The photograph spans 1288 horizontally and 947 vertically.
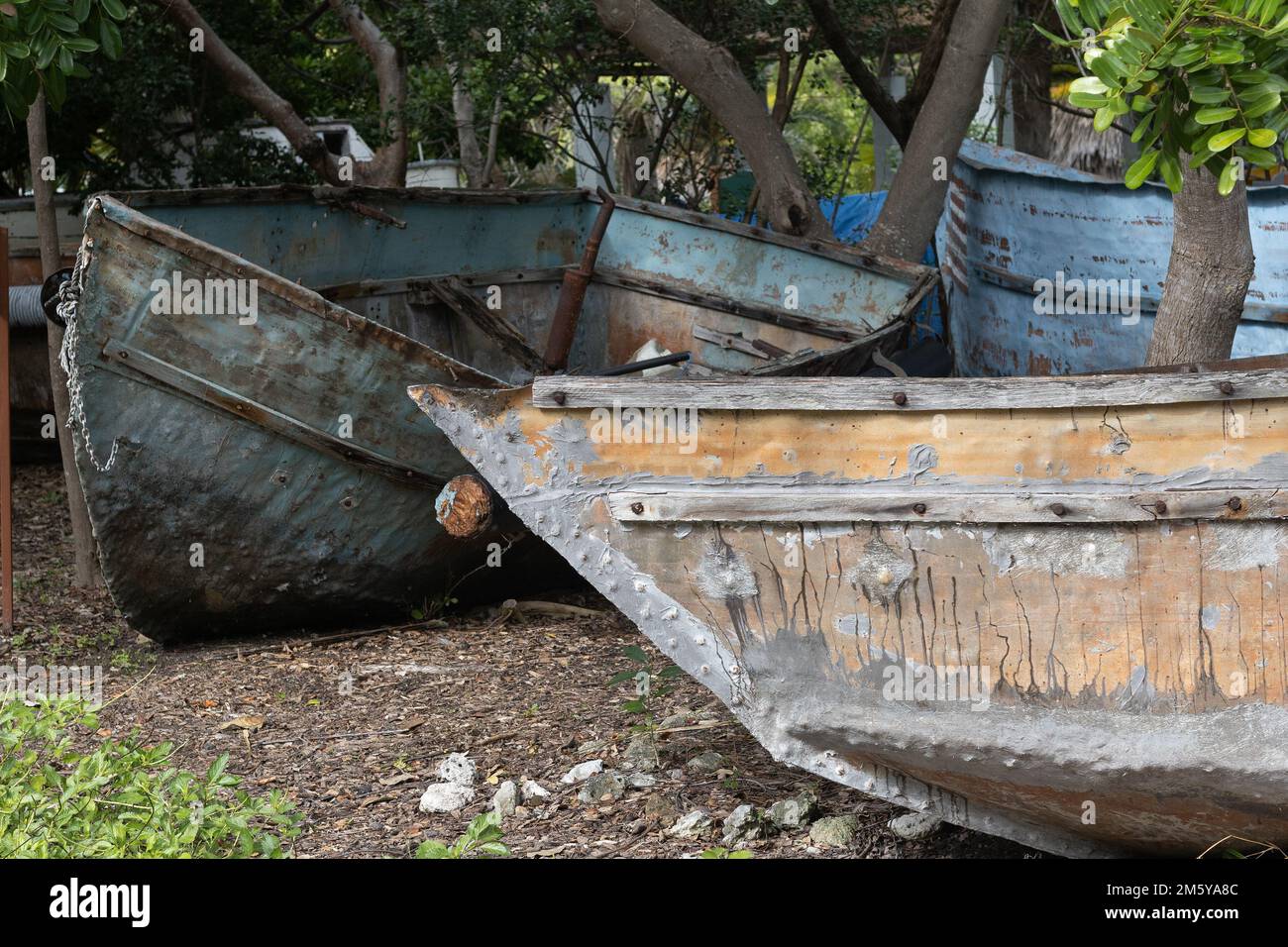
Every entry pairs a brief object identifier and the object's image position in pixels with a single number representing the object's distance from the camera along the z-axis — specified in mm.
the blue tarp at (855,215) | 10320
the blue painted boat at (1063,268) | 6414
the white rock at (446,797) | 3602
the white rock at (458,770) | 3752
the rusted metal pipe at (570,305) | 5770
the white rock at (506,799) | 3565
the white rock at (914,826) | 3445
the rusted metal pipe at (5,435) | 4836
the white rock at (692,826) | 3391
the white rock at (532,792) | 3666
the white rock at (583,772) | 3776
